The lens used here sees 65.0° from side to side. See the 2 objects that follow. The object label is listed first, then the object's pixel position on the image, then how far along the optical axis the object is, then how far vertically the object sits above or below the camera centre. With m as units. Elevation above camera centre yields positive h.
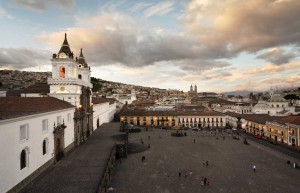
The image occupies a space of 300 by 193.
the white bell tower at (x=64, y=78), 37.35 +3.21
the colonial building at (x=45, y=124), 18.66 -2.86
